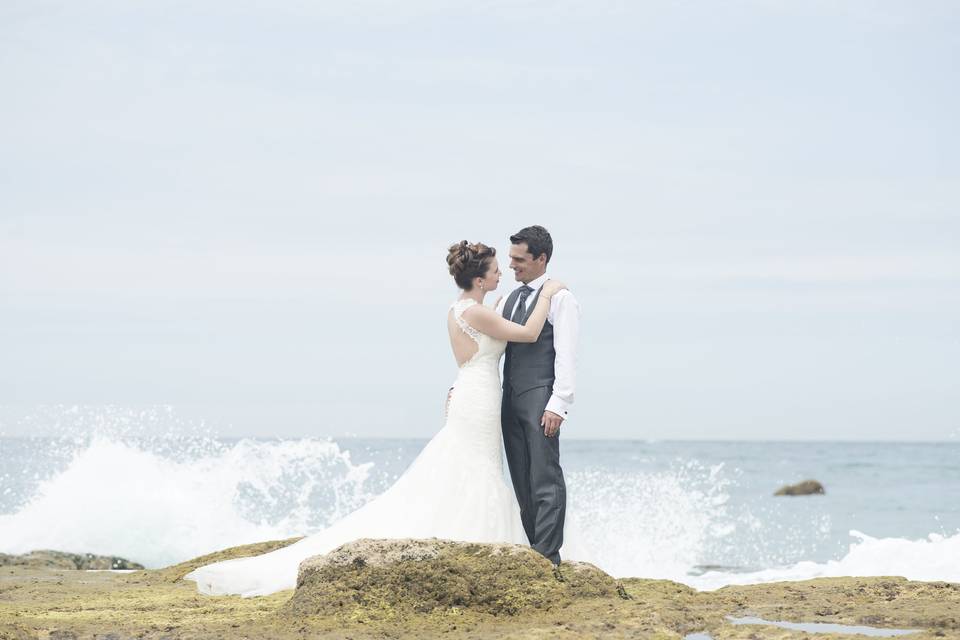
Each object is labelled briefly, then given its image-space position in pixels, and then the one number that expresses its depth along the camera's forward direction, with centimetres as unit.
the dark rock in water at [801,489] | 3359
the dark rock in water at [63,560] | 1154
